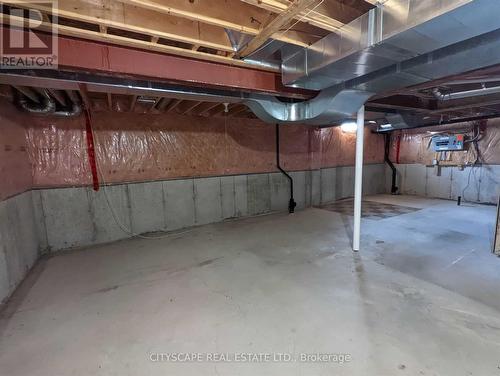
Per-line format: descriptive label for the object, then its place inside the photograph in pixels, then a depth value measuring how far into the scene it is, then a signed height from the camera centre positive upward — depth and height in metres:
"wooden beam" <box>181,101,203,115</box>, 3.79 +0.82
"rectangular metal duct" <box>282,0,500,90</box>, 1.34 +0.73
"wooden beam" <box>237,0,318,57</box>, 1.46 +0.88
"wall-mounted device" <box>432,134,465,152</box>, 6.39 +0.27
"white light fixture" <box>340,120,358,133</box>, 6.92 +0.75
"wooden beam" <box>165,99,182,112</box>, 3.66 +0.83
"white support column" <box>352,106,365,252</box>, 3.10 -0.29
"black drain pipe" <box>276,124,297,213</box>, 5.72 -0.31
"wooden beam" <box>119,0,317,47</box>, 1.58 +0.99
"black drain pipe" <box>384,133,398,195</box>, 8.02 -0.28
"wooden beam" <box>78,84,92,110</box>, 2.34 +0.76
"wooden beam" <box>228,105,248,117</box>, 4.28 +0.84
